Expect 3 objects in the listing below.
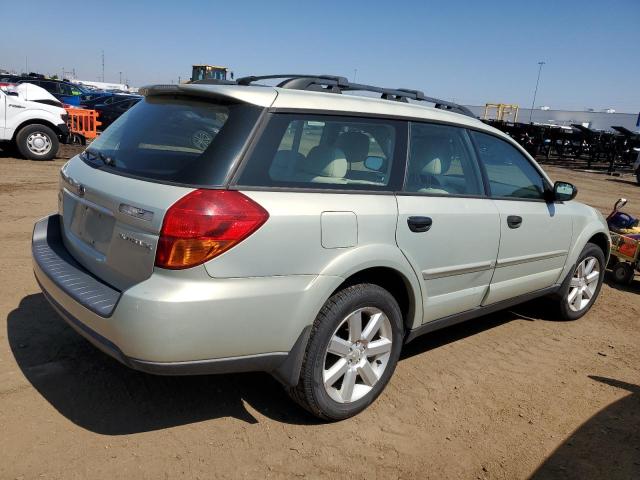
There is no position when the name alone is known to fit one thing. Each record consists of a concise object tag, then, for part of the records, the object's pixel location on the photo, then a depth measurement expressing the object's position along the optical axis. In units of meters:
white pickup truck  11.03
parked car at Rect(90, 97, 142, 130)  17.94
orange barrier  15.23
